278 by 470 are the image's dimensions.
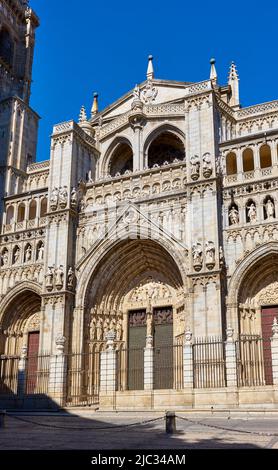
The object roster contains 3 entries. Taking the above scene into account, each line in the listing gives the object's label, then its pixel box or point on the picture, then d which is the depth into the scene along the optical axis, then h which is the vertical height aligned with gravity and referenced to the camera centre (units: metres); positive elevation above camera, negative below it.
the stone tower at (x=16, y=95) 31.66 +18.39
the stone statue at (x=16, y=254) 28.97 +6.98
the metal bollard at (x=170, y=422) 10.92 -0.69
